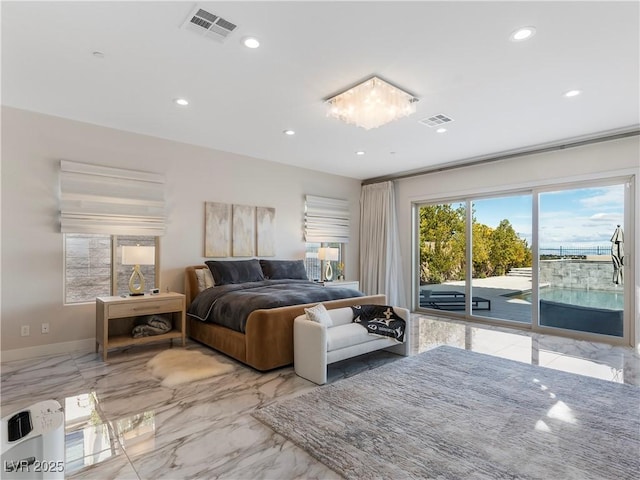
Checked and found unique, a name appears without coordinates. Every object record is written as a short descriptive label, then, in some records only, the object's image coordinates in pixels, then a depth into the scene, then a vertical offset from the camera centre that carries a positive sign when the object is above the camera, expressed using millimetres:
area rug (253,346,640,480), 1956 -1226
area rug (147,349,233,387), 3242 -1231
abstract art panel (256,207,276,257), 5621 +243
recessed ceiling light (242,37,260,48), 2486 +1473
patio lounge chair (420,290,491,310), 5953 -978
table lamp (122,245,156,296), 3982 -164
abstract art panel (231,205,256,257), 5355 +224
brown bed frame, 3328 -941
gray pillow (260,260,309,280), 5246 -370
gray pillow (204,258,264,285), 4676 -360
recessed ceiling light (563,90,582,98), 3262 +1461
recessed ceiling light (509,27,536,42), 2359 +1473
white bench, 3111 -931
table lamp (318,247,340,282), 6086 -142
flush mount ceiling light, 3145 +1352
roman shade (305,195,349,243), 6328 +499
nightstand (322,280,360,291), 5896 -656
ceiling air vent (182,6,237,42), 2246 +1483
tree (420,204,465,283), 6242 +64
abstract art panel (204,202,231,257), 5062 +239
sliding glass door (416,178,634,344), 4613 -167
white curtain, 6711 +1
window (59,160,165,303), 3990 +275
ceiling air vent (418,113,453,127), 3906 +1451
